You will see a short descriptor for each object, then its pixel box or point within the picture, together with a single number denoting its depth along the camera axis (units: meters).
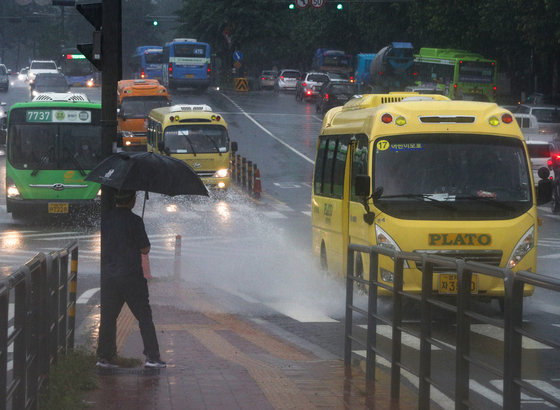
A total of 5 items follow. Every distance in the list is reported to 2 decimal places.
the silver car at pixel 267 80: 95.00
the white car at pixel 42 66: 91.84
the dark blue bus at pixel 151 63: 97.56
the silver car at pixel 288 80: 90.32
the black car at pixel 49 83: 70.62
